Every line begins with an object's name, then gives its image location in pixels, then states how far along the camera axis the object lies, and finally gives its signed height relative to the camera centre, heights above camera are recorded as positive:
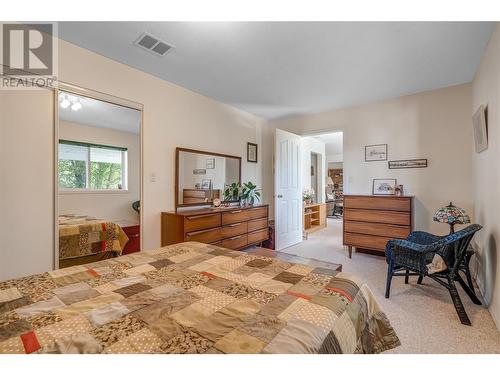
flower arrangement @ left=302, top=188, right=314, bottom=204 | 6.33 -0.19
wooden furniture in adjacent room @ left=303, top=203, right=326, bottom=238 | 6.10 -0.77
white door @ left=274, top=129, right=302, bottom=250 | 4.30 -0.02
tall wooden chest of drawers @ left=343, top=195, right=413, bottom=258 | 3.31 -0.46
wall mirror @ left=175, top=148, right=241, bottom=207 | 3.37 +0.20
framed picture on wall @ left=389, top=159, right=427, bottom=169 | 3.57 +0.38
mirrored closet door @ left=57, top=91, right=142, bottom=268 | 2.39 +0.11
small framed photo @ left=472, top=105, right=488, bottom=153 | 2.36 +0.61
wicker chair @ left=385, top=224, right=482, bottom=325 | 2.10 -0.68
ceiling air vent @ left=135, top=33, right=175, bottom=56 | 2.26 +1.42
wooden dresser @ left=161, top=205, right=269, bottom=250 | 2.94 -0.53
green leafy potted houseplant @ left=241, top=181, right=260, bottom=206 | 4.27 -0.10
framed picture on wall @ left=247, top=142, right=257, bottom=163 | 4.64 +0.71
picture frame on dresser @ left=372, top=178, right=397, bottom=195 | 3.79 +0.03
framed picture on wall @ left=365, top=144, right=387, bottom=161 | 3.89 +0.59
